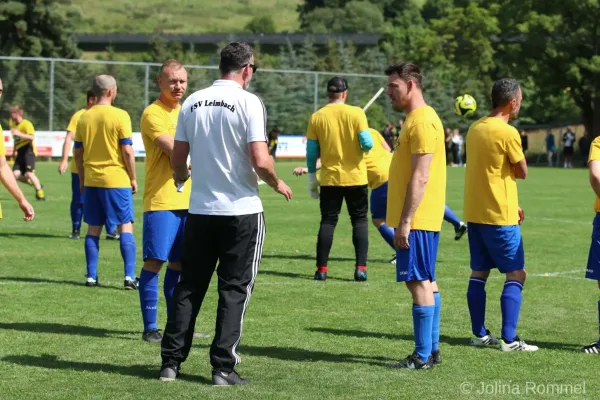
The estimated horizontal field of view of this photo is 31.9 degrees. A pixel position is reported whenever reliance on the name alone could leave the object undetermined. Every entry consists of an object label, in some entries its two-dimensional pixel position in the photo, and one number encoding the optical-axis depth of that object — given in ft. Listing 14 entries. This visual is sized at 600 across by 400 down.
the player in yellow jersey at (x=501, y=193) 25.59
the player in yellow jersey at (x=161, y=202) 26.16
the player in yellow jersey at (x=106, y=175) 34.76
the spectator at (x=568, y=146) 163.63
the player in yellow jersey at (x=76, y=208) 50.90
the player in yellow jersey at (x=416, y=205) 23.00
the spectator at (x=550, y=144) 168.76
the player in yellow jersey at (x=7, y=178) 25.13
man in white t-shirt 21.36
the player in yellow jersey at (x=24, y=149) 69.87
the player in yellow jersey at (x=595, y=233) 25.22
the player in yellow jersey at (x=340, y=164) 38.19
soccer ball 45.27
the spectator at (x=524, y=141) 156.41
